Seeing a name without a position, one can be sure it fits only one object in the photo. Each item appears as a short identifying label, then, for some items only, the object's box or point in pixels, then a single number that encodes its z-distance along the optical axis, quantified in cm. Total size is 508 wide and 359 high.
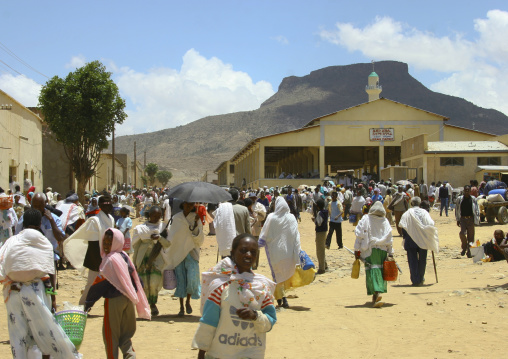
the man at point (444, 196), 2672
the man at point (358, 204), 2260
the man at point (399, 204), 2023
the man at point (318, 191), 2792
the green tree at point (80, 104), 3281
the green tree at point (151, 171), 9362
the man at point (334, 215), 1750
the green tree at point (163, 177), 10312
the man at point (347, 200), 2767
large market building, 4766
